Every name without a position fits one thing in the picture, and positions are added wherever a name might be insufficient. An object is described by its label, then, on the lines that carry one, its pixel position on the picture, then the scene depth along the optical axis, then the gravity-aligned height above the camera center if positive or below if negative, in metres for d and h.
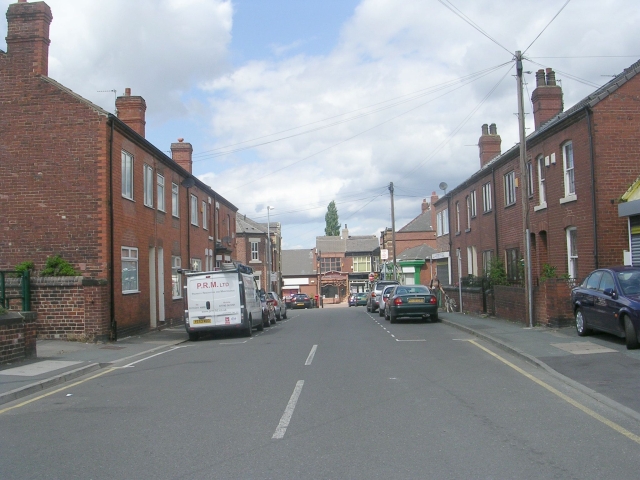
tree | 92.88 +7.68
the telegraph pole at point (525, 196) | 18.78 +2.15
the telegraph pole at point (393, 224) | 45.78 +3.49
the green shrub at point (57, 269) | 18.48 +0.41
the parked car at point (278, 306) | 31.39 -1.50
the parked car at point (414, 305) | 24.17 -1.20
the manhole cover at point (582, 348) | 12.82 -1.66
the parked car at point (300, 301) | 61.50 -2.41
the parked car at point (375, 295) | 36.55 -1.26
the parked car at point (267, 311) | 26.42 -1.46
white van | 19.61 -0.70
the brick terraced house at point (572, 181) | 17.89 +2.74
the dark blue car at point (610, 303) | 12.45 -0.76
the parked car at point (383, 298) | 30.32 -1.21
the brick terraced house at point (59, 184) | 18.58 +2.93
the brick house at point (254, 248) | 60.88 +2.81
